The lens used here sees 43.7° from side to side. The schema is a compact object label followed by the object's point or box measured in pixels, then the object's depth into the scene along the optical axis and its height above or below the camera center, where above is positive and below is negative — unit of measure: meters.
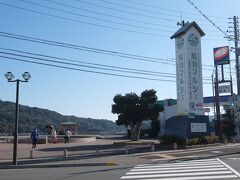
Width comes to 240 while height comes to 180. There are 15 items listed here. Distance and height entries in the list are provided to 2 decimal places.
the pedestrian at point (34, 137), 26.61 -1.05
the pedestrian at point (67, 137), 34.02 -1.34
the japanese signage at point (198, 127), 26.07 -0.18
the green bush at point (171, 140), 25.20 -1.28
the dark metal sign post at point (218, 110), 30.48 +1.55
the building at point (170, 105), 47.14 +3.32
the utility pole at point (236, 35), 33.53 +10.14
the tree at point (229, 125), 35.07 -0.08
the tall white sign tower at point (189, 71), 26.26 +4.71
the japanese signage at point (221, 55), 37.27 +8.79
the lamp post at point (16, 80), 17.86 +2.79
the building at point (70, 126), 52.07 -0.15
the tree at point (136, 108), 31.89 +1.80
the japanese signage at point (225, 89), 44.76 +5.42
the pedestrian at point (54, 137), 34.63 -1.36
